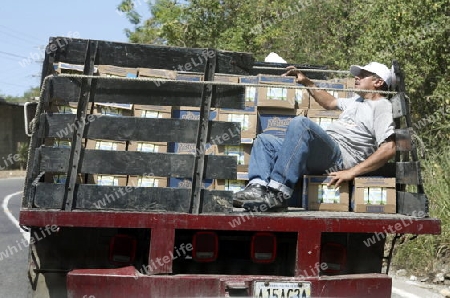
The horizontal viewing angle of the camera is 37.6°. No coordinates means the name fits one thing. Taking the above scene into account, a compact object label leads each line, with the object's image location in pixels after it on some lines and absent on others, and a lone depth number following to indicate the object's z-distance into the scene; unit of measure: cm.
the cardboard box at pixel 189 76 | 580
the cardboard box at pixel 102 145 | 472
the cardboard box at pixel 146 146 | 480
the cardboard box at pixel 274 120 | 594
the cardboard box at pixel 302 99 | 609
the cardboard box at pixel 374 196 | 480
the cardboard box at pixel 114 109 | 502
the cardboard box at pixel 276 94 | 579
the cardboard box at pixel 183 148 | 534
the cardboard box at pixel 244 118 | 555
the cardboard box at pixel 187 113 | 563
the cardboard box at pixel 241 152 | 536
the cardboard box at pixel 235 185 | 525
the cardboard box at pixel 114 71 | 493
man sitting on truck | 465
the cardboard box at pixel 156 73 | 511
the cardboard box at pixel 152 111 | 512
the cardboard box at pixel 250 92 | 581
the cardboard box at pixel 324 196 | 491
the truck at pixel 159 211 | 411
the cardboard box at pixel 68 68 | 456
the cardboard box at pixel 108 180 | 471
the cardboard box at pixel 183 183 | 494
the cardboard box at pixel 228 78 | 556
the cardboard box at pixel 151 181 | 471
